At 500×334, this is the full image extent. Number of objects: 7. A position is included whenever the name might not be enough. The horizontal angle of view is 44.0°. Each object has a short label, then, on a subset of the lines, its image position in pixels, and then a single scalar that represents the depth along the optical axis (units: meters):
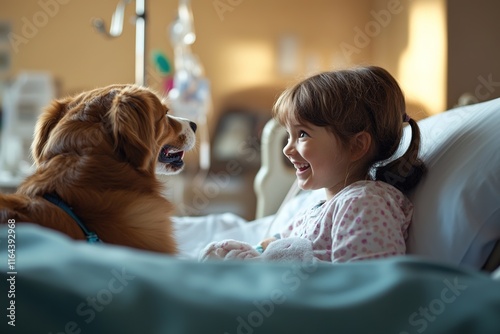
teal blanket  0.65
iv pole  2.74
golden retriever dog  1.13
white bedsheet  1.87
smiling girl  1.26
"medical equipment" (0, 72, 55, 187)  3.85
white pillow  1.16
